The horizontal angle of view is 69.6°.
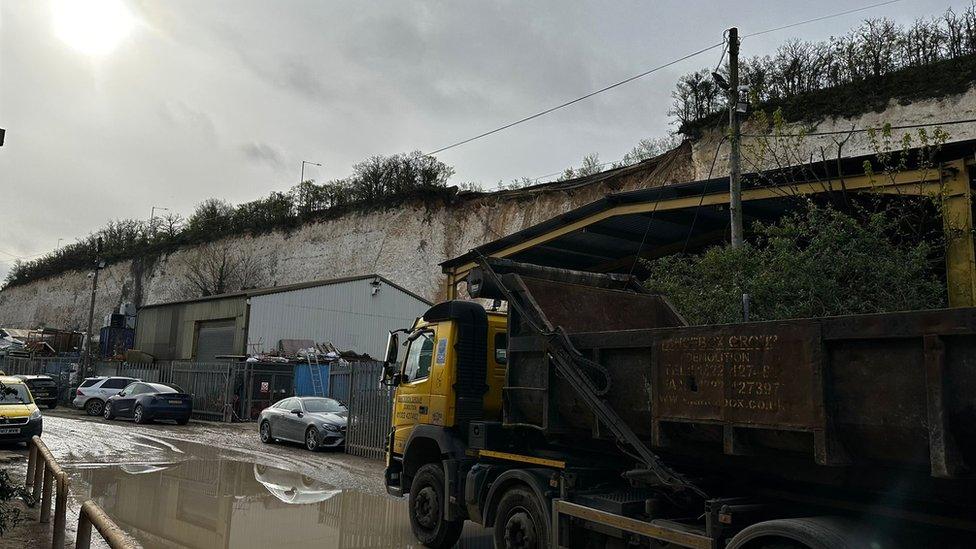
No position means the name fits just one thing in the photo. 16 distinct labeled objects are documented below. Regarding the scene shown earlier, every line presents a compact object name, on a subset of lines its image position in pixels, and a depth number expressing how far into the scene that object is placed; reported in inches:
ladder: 1073.5
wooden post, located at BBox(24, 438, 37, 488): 400.2
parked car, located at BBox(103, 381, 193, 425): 956.6
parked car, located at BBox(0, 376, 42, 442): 591.4
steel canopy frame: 506.3
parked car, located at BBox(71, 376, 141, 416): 1089.4
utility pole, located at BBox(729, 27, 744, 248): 562.9
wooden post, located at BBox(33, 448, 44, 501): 362.3
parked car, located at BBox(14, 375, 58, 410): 1153.1
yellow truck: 159.3
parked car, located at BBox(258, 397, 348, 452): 706.8
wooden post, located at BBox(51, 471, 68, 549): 245.1
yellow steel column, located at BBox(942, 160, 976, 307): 505.0
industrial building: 1355.8
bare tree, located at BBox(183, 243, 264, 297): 2215.8
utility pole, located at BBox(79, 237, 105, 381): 1439.5
